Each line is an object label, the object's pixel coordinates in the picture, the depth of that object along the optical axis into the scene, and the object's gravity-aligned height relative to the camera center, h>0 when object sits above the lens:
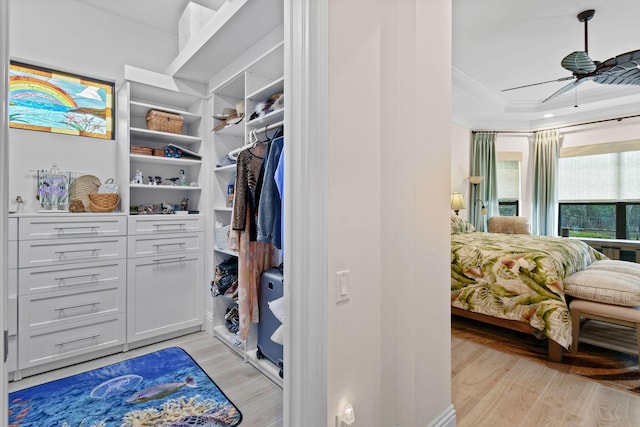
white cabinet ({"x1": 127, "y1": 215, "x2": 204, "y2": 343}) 2.64 -0.59
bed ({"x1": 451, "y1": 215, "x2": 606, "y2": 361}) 2.50 -0.61
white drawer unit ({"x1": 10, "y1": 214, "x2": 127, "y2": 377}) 2.18 -0.57
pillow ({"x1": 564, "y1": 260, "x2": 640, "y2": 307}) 2.30 -0.55
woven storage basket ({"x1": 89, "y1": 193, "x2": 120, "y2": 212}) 2.60 +0.07
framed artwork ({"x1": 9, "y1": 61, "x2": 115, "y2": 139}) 2.49 +0.91
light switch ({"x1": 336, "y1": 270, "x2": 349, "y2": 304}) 1.19 -0.28
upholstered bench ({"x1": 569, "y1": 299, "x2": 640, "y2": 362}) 2.26 -0.76
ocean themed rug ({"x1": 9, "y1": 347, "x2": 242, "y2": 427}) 1.79 -1.18
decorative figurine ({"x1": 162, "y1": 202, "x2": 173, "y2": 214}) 2.98 +0.01
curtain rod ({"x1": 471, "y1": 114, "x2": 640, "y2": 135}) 4.89 +1.50
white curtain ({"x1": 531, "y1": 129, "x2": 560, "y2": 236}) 5.51 +0.55
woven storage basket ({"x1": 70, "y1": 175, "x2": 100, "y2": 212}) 2.68 +0.18
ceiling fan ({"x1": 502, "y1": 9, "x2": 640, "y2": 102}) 2.69 +1.32
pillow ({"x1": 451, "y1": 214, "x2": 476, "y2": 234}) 4.24 -0.19
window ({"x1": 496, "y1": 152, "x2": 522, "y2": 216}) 5.93 +0.55
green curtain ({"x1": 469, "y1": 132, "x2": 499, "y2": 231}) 5.85 +0.66
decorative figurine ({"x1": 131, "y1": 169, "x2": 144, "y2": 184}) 2.82 +0.28
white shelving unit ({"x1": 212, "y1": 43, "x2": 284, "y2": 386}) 2.25 +0.66
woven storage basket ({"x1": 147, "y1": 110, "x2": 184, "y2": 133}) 2.85 +0.82
